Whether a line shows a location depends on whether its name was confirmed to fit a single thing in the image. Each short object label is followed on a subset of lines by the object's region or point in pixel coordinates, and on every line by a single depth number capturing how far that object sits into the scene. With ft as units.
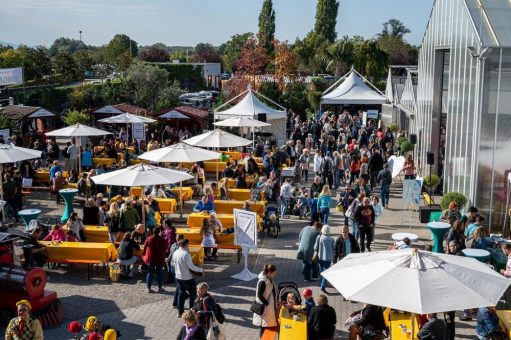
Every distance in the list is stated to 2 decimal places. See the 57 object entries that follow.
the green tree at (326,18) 327.26
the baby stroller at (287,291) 31.24
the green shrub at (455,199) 50.03
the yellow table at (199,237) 45.68
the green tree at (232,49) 252.83
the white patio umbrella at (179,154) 54.03
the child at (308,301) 29.53
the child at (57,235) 44.32
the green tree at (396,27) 467.11
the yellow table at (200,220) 49.78
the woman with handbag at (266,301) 30.42
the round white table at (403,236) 42.01
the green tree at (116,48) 200.56
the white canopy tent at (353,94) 97.04
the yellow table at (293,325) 28.84
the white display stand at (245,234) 41.83
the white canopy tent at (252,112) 89.04
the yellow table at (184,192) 61.88
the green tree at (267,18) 347.97
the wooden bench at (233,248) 44.96
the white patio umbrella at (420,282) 21.77
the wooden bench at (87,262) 41.97
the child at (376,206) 49.52
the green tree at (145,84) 139.13
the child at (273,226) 52.49
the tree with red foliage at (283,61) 168.59
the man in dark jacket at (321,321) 28.09
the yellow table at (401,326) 28.98
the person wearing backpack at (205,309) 27.82
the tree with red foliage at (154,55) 275.59
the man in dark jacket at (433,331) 26.40
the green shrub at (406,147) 83.87
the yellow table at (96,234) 46.91
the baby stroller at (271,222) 52.70
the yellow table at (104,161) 78.02
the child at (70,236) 44.72
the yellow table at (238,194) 61.57
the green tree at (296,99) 139.23
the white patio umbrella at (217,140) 62.85
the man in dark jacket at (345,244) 38.96
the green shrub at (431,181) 59.51
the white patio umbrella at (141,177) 44.88
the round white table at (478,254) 36.40
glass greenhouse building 48.14
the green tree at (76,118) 101.45
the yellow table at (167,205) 56.34
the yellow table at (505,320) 29.09
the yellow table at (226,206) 56.13
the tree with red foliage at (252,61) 164.35
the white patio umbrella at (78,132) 70.67
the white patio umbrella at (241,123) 79.20
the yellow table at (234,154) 81.95
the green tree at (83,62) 186.96
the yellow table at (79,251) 42.09
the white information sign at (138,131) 88.48
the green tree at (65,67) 178.29
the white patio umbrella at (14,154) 50.70
